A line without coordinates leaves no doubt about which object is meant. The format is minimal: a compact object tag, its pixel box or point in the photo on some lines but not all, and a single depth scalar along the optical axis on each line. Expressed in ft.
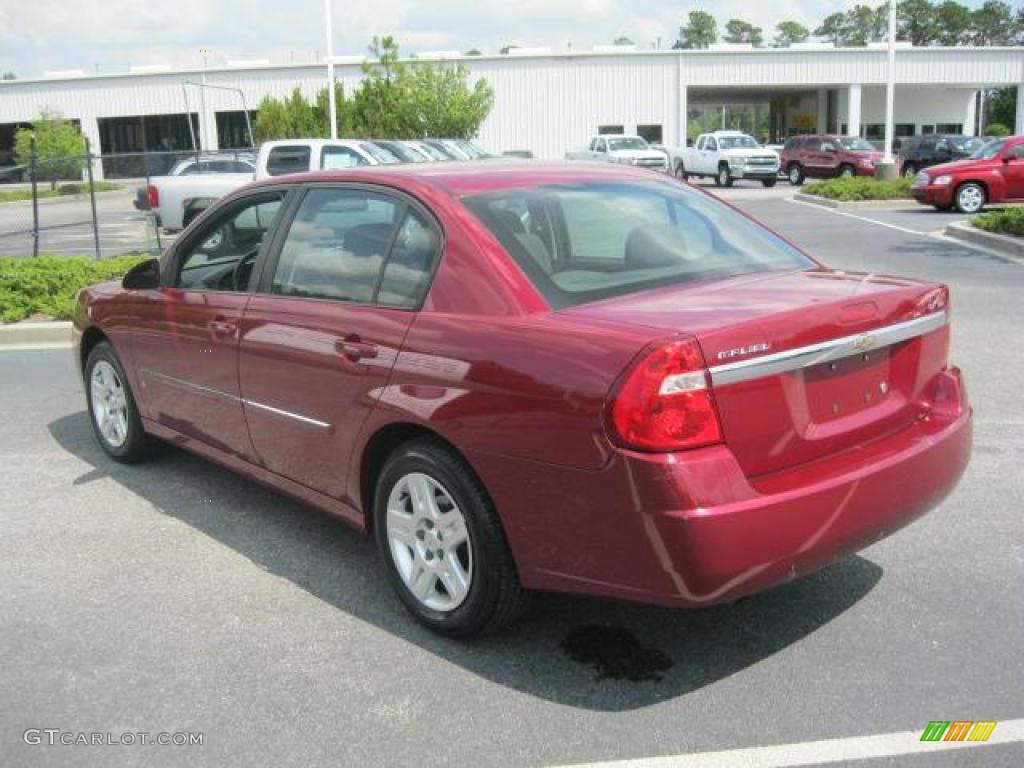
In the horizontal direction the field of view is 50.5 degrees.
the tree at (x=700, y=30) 487.20
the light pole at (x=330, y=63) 113.91
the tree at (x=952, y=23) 397.80
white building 179.52
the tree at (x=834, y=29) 476.13
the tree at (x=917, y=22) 405.80
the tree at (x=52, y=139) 165.46
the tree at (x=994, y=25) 394.73
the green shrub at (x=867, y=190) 88.02
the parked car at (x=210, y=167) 74.02
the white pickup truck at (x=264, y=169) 62.64
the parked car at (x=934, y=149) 126.93
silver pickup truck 121.49
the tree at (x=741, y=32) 492.95
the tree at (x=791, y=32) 469.98
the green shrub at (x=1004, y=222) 52.37
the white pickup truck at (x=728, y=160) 127.03
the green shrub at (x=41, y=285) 36.91
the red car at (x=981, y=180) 72.23
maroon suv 125.79
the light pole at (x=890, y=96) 104.85
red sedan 10.34
